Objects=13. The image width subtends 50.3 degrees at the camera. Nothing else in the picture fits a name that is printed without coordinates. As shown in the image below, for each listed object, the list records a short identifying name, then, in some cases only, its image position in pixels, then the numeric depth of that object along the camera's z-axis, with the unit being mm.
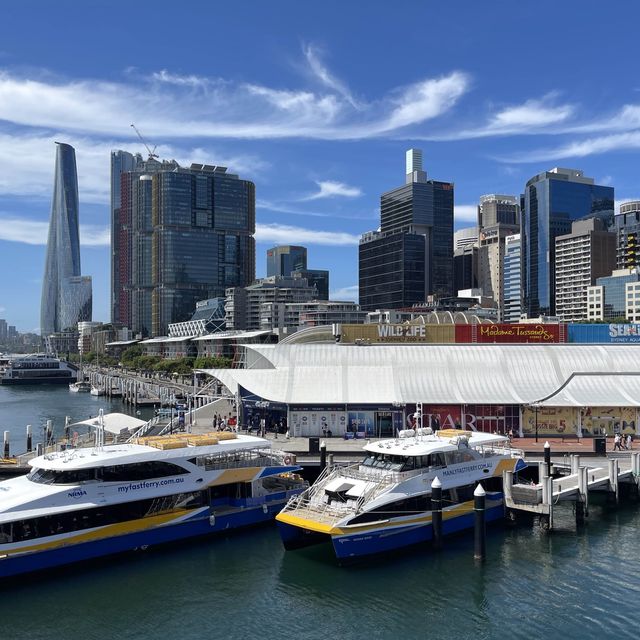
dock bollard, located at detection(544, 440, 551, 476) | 46625
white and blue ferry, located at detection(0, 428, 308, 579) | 33469
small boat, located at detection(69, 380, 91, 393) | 165750
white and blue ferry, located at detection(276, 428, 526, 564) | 35156
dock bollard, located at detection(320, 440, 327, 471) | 47594
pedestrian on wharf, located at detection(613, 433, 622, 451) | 53812
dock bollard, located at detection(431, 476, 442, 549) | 36312
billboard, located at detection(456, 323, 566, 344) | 70438
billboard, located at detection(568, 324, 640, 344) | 70562
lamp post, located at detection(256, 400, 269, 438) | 57725
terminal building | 58000
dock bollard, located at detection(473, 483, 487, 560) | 34969
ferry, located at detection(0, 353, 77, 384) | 197500
